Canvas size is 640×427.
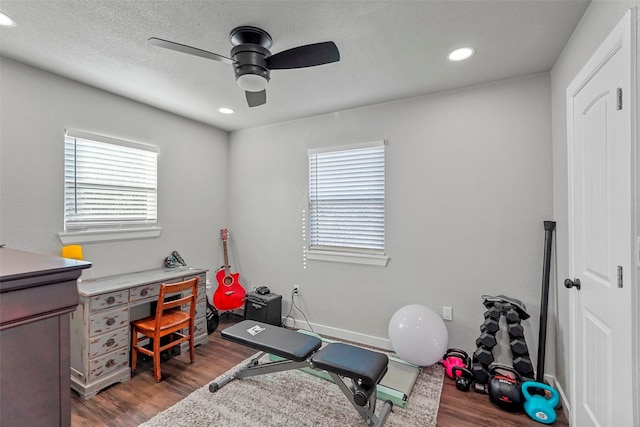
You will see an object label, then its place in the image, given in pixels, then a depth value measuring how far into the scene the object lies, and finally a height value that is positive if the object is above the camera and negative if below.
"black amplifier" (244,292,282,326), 3.32 -1.09
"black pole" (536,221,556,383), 2.22 -0.67
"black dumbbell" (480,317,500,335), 2.32 -0.90
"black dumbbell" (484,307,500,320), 2.33 -0.81
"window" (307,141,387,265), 3.11 +0.13
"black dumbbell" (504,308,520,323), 2.28 -0.81
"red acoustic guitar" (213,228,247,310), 3.64 -0.98
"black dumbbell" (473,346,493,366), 2.30 -1.14
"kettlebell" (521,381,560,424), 1.96 -1.32
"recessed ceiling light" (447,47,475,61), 2.06 +1.18
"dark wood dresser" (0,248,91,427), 0.52 -0.24
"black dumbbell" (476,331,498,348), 2.31 -1.02
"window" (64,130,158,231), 2.58 +0.33
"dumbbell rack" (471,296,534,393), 2.22 -0.99
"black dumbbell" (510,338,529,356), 2.20 -1.02
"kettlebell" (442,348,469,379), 2.50 -1.29
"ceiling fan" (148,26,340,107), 1.66 +0.96
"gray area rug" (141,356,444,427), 1.96 -1.40
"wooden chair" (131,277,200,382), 2.42 -0.96
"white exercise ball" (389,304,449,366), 2.43 -1.05
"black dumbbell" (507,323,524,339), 2.24 -0.91
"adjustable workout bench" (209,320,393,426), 1.81 -0.98
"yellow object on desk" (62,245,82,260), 2.45 -0.31
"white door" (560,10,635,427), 1.21 -0.08
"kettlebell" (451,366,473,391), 2.31 -1.33
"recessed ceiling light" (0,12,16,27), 1.72 +1.20
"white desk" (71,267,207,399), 2.23 -0.92
